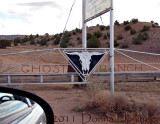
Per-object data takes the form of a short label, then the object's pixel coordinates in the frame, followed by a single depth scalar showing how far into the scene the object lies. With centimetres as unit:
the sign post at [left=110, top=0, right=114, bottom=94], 920
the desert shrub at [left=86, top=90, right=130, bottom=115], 770
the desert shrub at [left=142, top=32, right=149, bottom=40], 4272
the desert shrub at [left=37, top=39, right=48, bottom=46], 5388
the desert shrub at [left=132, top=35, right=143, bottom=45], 4059
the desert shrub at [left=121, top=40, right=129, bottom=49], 4044
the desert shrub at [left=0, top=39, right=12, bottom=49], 4532
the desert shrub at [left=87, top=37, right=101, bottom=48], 3875
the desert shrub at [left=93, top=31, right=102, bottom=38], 4809
